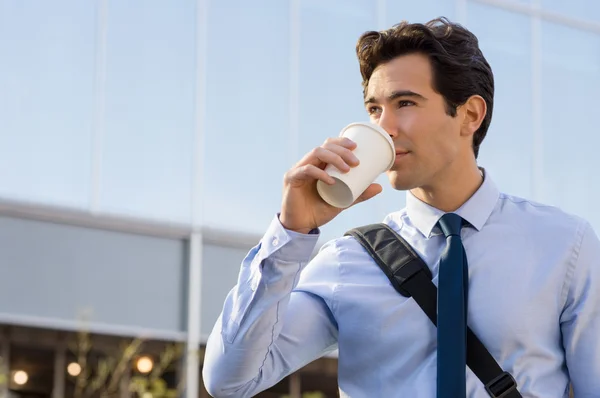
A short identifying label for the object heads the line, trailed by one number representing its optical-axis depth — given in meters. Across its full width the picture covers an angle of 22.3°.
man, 2.75
